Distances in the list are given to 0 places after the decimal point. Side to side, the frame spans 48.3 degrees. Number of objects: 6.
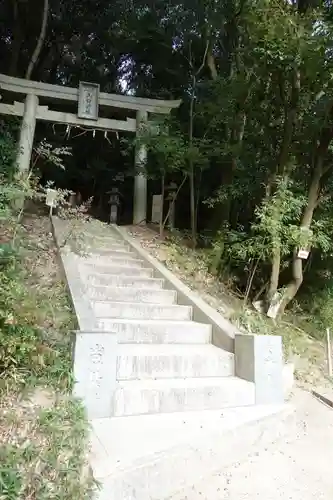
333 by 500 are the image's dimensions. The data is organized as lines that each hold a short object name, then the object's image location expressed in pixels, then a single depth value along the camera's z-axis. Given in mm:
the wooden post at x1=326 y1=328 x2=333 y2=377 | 4705
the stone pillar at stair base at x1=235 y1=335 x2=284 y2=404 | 3361
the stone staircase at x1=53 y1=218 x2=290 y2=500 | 2230
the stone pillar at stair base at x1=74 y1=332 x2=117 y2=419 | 2600
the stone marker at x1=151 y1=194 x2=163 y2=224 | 8468
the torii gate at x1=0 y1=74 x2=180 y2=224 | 8422
